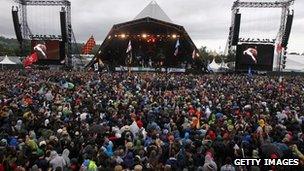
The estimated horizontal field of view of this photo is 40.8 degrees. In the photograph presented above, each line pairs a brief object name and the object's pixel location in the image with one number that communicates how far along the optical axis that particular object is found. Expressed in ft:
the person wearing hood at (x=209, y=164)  26.15
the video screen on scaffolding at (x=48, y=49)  143.54
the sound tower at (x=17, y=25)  136.67
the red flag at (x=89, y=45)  131.64
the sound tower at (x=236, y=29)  132.57
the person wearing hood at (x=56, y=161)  26.66
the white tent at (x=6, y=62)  160.44
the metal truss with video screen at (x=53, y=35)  138.62
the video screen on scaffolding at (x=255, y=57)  136.26
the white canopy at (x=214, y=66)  167.18
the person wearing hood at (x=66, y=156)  27.73
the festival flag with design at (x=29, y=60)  118.21
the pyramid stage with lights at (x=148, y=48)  146.72
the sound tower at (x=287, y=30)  131.44
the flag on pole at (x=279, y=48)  136.05
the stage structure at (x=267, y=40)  132.77
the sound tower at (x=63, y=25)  137.49
